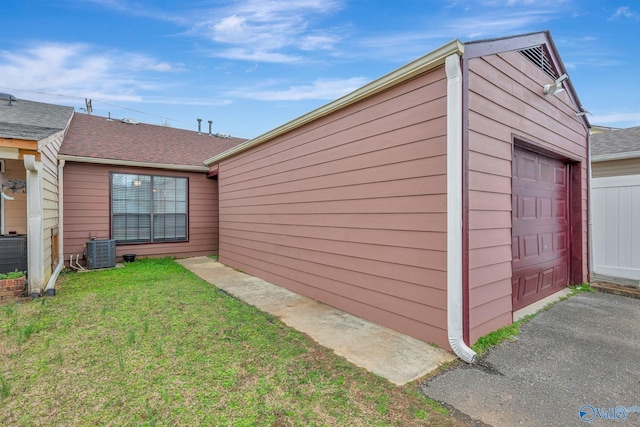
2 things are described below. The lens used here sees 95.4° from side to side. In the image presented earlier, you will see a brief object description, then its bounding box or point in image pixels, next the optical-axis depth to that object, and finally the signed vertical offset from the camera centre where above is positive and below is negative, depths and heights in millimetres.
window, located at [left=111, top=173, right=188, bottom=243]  7387 +197
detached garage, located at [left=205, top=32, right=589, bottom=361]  2629 +256
